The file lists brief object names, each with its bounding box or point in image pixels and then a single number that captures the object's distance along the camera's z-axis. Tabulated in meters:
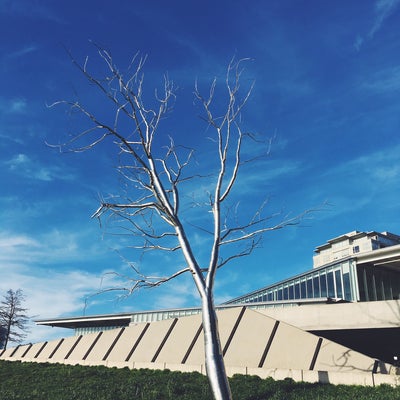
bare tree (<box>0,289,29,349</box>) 53.66
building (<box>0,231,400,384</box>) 15.28
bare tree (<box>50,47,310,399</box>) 8.34
